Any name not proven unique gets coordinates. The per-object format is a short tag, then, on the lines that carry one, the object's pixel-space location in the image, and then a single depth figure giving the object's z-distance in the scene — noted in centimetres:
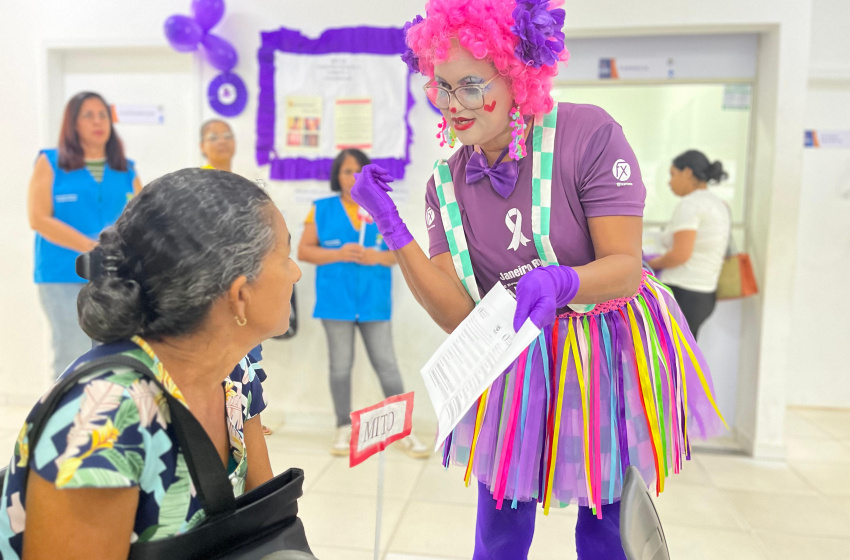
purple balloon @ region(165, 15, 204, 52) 341
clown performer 129
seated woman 77
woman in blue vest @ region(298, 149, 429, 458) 343
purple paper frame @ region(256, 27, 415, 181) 355
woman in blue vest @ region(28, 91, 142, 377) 303
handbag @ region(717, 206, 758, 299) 335
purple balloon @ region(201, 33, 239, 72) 348
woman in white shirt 327
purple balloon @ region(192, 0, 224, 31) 345
